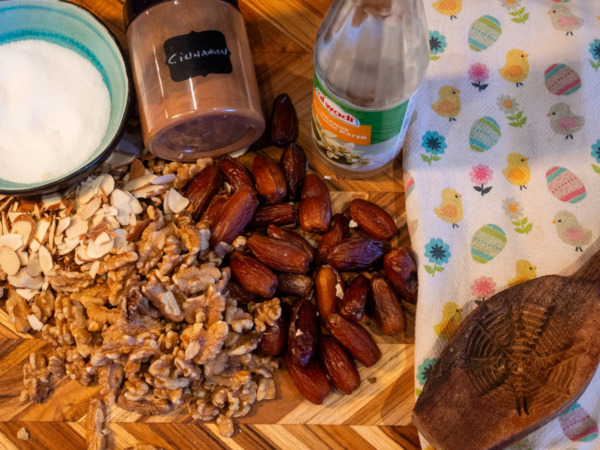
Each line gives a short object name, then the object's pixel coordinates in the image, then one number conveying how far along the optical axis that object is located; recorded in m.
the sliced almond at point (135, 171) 0.36
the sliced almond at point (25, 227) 0.35
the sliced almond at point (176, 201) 0.35
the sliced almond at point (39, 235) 0.35
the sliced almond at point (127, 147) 0.36
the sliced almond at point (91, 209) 0.34
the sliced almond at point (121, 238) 0.34
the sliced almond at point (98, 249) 0.34
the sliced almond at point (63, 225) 0.35
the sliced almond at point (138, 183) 0.36
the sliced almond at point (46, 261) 0.35
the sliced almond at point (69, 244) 0.35
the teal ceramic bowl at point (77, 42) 0.33
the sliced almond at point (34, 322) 0.34
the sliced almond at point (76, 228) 0.35
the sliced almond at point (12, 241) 0.35
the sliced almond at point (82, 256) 0.34
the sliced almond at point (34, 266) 0.35
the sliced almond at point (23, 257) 0.35
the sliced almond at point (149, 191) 0.36
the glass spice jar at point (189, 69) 0.32
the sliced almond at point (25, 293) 0.35
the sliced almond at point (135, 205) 0.35
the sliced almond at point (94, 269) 0.34
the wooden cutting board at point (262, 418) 0.34
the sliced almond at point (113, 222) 0.34
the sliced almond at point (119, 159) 0.36
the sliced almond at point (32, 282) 0.35
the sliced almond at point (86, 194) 0.35
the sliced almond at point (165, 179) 0.36
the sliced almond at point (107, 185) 0.35
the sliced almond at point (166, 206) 0.35
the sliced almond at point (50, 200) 0.36
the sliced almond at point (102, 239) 0.34
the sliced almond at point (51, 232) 0.35
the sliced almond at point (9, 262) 0.35
